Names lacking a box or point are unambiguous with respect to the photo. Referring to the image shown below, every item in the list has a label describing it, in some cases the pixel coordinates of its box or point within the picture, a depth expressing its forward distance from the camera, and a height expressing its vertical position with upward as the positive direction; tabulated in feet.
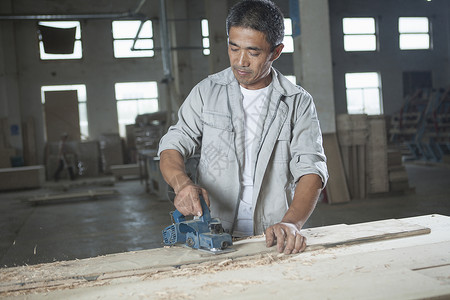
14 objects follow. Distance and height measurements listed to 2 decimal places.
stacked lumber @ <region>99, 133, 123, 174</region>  50.24 -1.61
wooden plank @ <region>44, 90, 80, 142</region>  50.42 +2.60
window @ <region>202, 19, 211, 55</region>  54.24 +11.05
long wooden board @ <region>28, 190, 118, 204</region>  30.53 -3.90
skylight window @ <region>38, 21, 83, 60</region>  47.37 +10.40
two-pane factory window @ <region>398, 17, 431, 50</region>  60.39 +11.03
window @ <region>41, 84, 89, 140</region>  51.55 +4.47
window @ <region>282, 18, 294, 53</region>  56.54 +10.96
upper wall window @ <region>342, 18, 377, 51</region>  58.85 +11.07
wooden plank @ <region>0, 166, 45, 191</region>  38.91 -3.13
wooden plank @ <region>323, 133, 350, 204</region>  22.33 -2.52
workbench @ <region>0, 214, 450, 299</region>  4.70 -1.69
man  6.60 -0.21
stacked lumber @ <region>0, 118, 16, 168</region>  44.39 -0.51
